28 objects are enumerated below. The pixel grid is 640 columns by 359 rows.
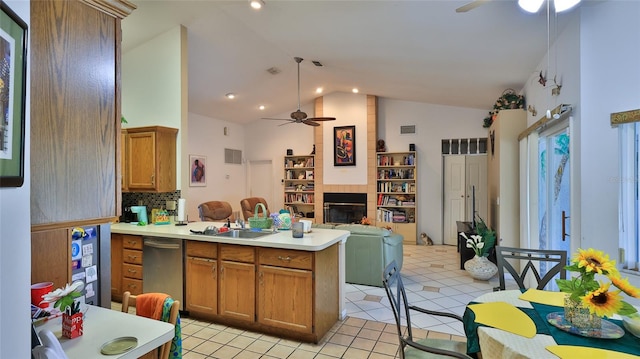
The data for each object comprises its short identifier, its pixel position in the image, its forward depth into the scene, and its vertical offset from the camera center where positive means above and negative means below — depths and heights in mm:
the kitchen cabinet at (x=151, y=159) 4180 +278
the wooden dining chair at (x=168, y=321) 1416 -663
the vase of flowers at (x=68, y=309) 1316 -527
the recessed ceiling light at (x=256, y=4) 3583 +1949
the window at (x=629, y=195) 2355 -133
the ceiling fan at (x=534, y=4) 2055 +1104
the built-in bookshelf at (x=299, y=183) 8445 -103
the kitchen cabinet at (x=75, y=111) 1047 +243
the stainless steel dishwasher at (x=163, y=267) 3324 -903
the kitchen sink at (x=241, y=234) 3455 -577
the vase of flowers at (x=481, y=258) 4438 -1108
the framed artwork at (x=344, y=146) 7781 +792
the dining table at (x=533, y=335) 1331 -704
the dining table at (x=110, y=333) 1236 -639
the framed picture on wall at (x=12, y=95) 714 +199
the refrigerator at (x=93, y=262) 1885 -489
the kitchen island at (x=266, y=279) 2762 -910
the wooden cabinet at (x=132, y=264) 3549 -913
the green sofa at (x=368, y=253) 4215 -975
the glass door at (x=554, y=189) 3066 -124
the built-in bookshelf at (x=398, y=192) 7387 -311
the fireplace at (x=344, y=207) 7730 -681
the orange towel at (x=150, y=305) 1582 -617
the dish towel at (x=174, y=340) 1557 -764
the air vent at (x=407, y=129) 7543 +1139
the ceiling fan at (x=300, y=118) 5964 +1129
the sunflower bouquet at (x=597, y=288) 1399 -492
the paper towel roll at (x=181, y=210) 4016 -370
